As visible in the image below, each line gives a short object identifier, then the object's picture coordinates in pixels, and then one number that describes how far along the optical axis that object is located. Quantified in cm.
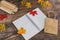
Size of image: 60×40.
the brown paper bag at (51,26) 85
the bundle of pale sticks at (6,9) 93
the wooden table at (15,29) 83
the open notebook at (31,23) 85
